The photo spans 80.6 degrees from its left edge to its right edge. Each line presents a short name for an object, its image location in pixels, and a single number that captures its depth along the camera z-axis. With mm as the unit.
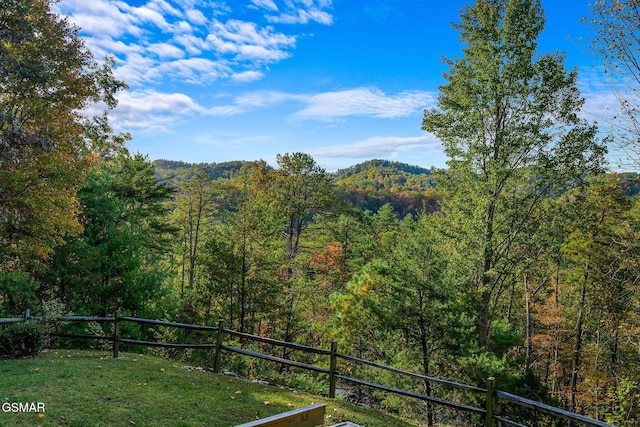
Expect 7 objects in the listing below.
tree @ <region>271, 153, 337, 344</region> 23578
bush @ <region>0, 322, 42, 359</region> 7891
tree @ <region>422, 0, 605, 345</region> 12008
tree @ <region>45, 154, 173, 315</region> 11781
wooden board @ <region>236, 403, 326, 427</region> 2692
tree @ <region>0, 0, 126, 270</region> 9398
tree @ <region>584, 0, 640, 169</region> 6373
